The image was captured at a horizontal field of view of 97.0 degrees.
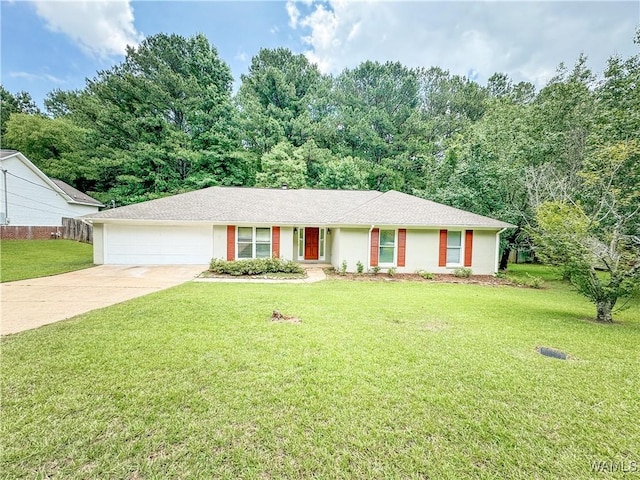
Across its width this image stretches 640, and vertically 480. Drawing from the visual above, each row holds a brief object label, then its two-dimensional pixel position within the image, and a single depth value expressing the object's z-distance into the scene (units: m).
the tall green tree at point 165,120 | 21.75
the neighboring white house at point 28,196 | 18.25
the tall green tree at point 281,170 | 21.80
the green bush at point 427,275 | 11.67
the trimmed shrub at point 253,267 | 11.03
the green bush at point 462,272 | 12.17
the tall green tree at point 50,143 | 23.38
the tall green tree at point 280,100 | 24.48
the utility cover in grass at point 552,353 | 4.32
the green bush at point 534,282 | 10.84
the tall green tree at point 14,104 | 29.20
